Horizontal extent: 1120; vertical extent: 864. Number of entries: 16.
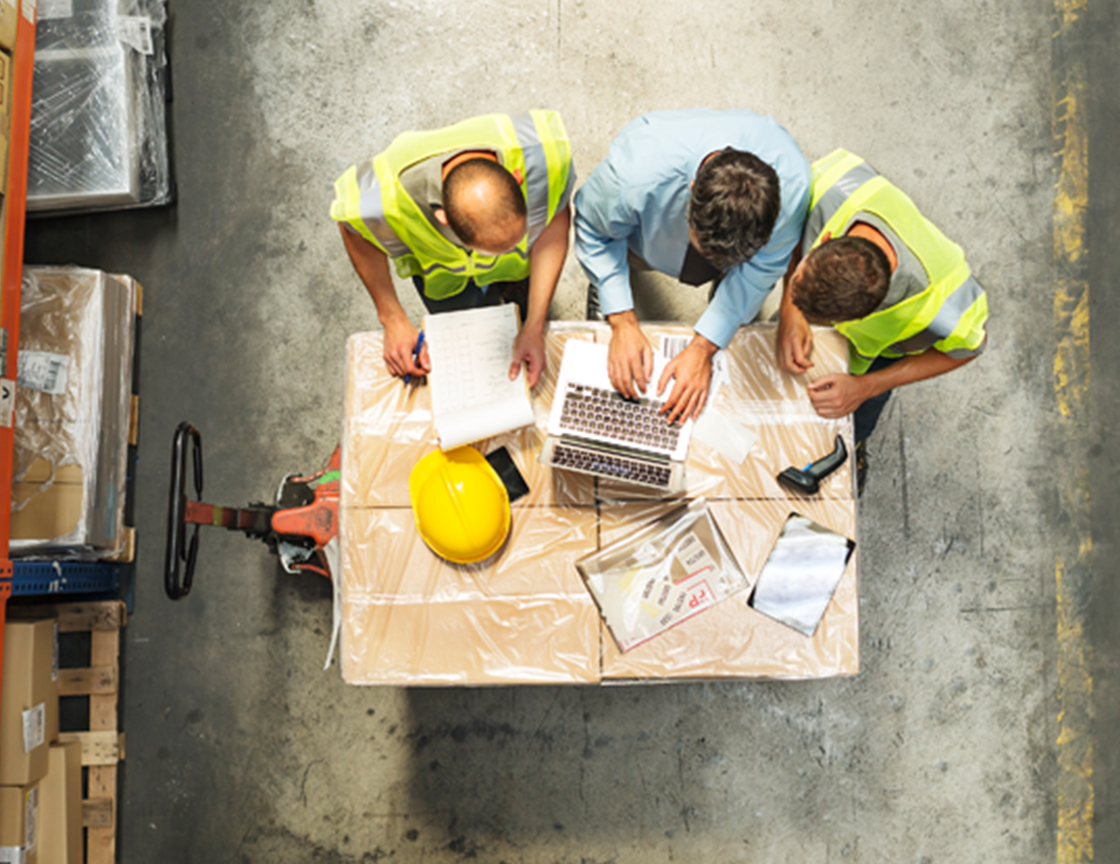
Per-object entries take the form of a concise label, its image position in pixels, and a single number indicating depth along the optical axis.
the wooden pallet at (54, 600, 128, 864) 2.97
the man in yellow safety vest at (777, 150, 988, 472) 1.85
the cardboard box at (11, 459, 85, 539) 2.74
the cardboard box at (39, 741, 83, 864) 2.79
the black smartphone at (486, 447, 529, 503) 2.26
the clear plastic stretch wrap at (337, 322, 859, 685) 2.21
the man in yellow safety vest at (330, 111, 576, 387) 1.81
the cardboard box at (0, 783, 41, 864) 2.64
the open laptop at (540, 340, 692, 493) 2.17
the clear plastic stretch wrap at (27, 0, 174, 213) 3.00
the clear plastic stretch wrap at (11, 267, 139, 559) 2.75
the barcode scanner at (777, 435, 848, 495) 2.22
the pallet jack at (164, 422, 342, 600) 1.98
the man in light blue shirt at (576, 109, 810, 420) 1.84
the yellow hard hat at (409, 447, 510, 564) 2.10
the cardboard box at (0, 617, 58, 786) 2.64
